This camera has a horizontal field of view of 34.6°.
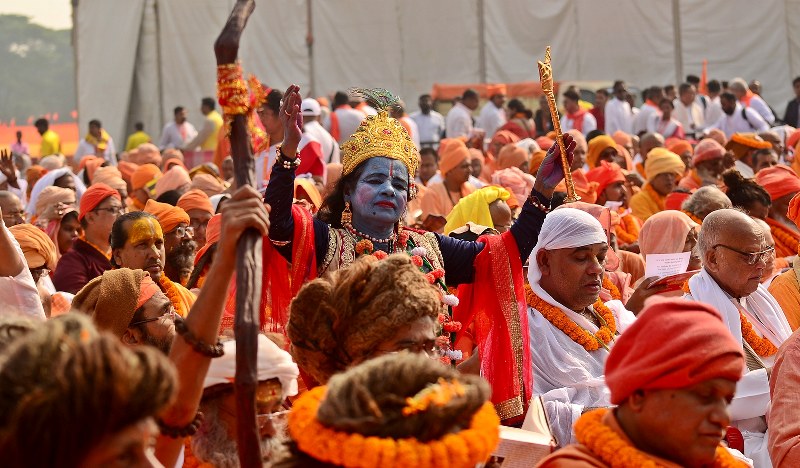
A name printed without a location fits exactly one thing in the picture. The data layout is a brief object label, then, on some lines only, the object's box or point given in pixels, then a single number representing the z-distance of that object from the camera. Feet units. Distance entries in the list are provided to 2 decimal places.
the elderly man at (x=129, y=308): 16.20
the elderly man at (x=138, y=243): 22.38
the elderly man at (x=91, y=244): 25.70
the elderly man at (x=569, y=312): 17.34
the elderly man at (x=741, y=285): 19.31
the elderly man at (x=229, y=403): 11.52
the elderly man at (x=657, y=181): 38.01
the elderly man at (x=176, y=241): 25.39
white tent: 91.56
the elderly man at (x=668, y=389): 10.37
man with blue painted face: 16.98
